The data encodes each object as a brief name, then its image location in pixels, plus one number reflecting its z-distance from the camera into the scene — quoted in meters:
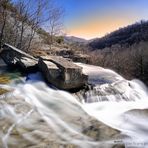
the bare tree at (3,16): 8.69
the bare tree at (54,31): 11.82
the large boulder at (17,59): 6.33
